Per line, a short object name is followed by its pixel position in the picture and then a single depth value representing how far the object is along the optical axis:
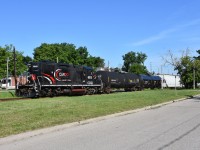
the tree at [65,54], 58.36
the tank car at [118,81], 28.53
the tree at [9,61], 48.16
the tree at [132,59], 92.54
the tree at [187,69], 52.37
